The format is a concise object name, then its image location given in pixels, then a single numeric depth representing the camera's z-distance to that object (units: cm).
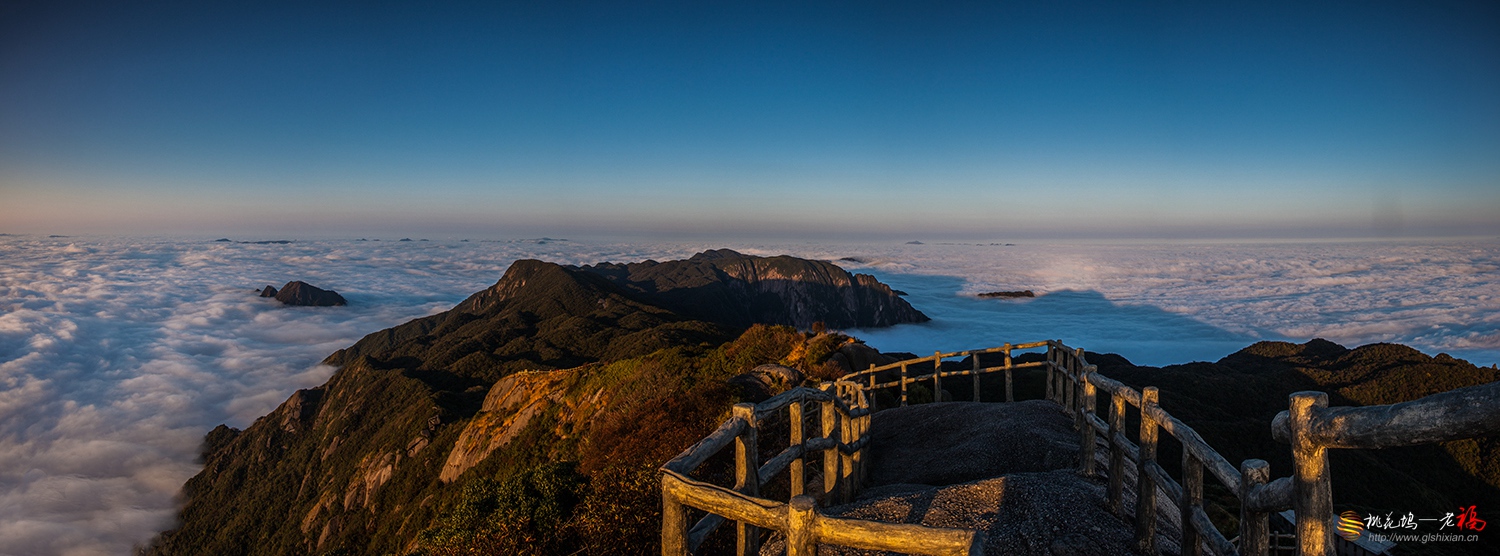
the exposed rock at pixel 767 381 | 1574
